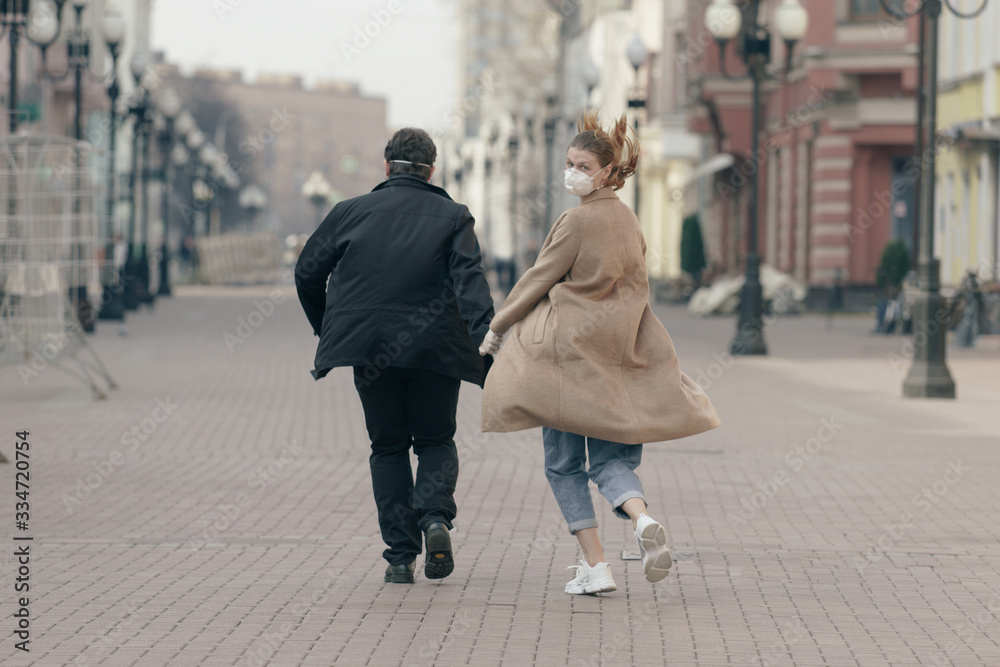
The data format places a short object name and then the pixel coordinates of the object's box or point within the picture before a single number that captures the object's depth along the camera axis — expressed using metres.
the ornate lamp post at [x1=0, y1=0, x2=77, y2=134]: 20.75
